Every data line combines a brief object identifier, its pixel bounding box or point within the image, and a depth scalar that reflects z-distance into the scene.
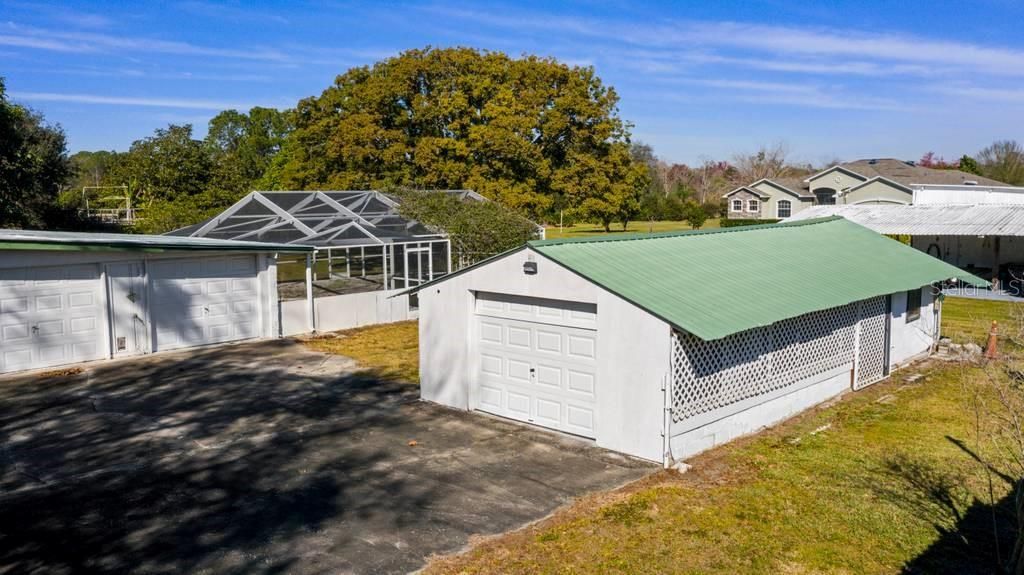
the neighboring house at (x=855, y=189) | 39.59
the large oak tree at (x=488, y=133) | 34.81
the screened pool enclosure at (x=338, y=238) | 21.16
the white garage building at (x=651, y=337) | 10.38
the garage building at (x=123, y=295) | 15.98
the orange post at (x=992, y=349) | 16.27
